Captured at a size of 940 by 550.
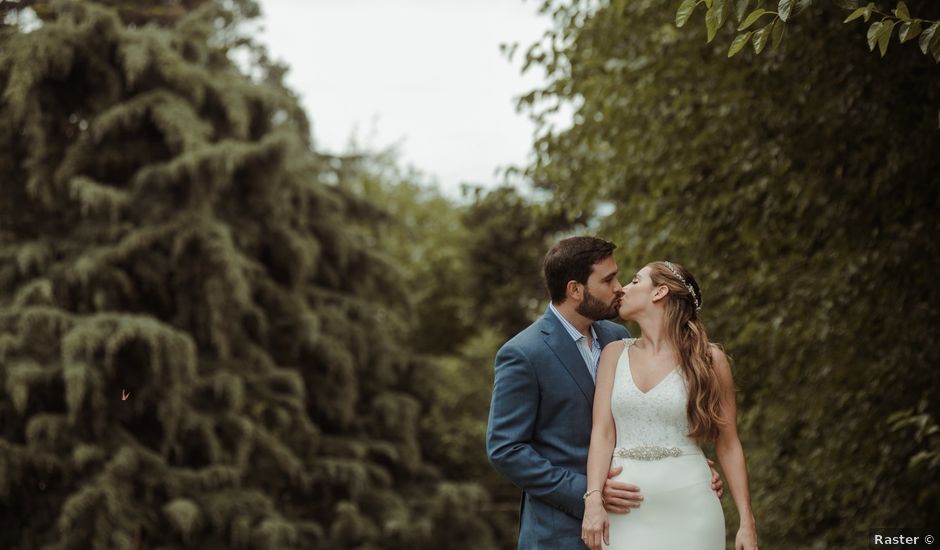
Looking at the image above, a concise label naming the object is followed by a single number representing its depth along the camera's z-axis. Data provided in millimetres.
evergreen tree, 14125
